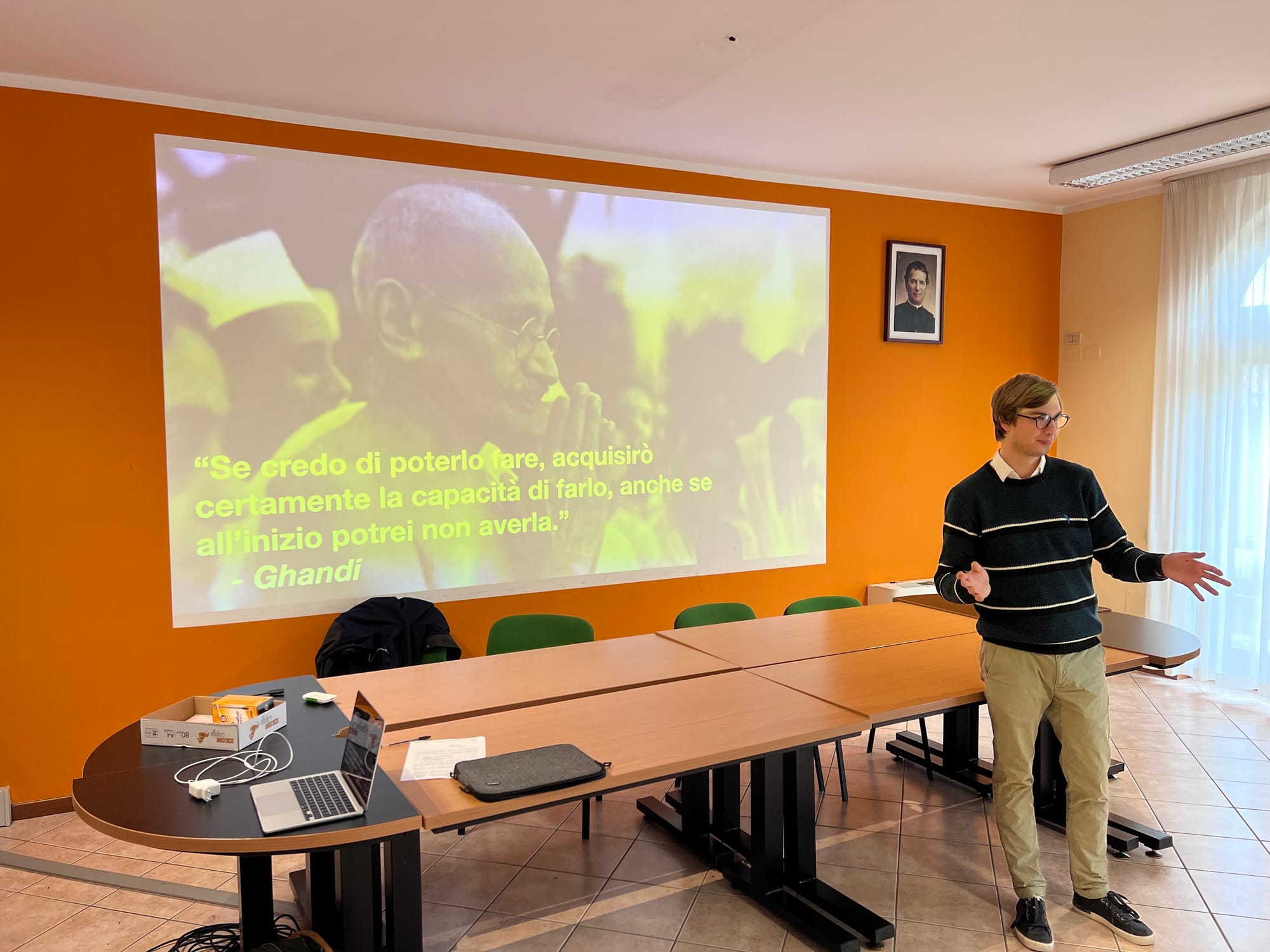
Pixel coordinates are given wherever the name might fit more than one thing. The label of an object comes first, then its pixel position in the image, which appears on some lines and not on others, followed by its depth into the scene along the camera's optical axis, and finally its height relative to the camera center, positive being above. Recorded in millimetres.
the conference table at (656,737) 2113 -913
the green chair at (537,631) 3926 -938
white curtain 5297 +17
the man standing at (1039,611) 2824 -614
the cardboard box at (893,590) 5785 -1120
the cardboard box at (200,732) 2426 -849
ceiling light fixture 4535 +1402
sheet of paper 2303 -899
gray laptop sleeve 2162 -881
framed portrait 5895 +793
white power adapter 2104 -863
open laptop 2020 -881
